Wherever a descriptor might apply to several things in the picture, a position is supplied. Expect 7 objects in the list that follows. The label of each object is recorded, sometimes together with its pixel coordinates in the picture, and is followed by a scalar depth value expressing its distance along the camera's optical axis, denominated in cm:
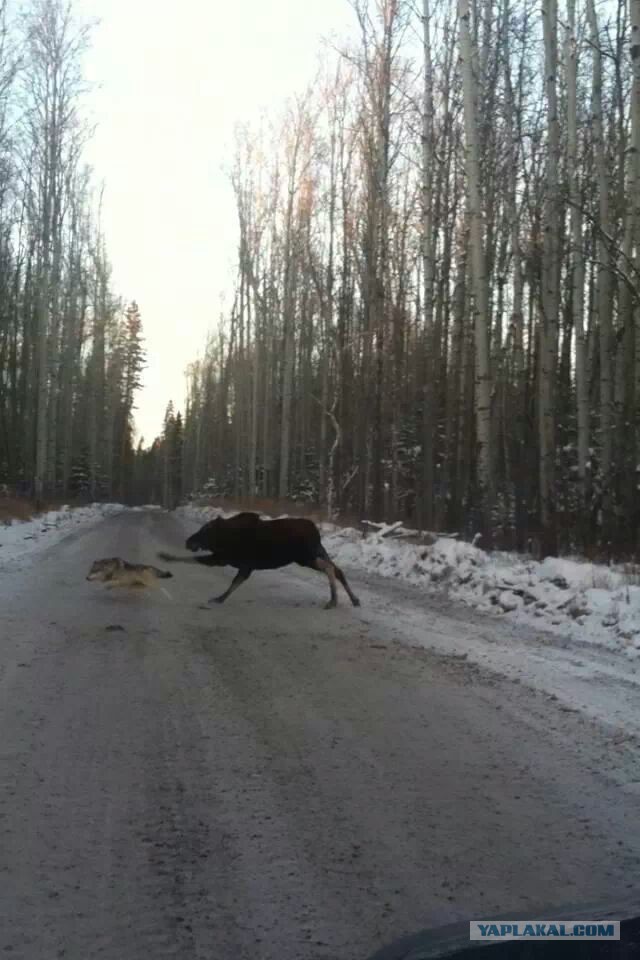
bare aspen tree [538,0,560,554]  1636
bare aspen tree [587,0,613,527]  1603
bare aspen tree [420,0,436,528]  1922
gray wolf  1123
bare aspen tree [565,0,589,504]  1644
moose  1071
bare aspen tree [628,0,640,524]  1262
